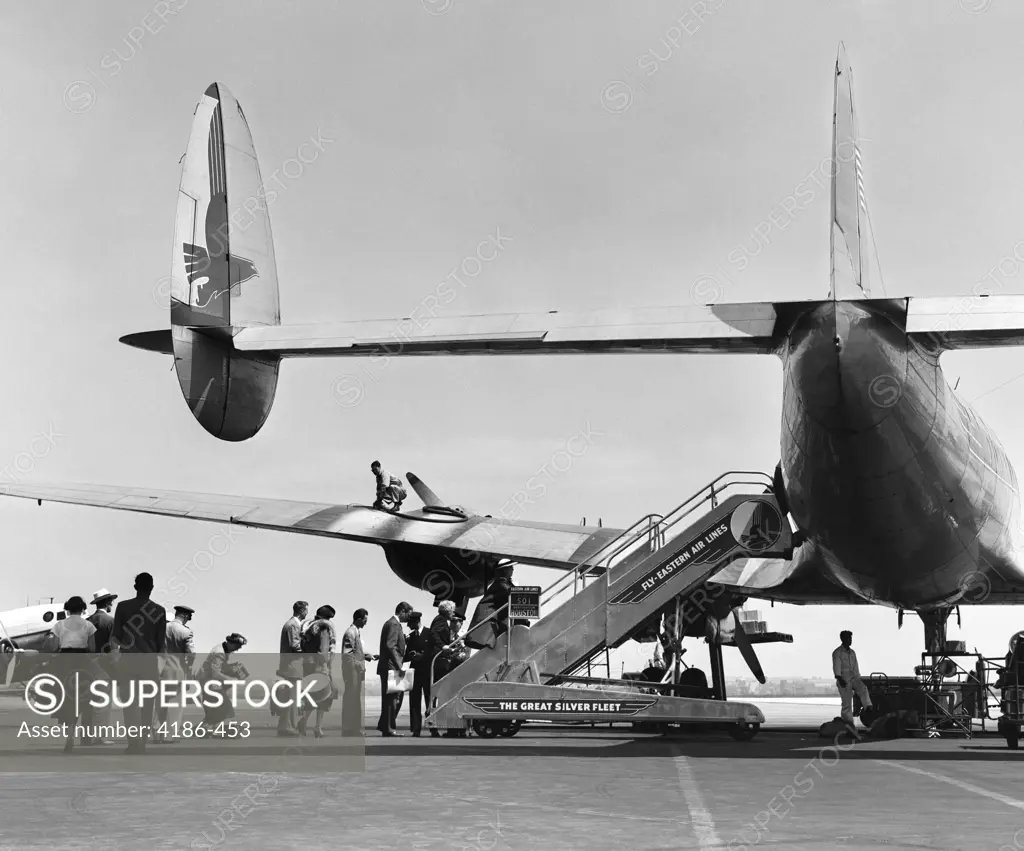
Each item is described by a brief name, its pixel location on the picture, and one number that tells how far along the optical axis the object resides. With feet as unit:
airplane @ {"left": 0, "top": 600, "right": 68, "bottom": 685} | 119.75
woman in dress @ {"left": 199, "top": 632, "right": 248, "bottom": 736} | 53.11
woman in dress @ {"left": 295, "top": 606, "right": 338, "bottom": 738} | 49.78
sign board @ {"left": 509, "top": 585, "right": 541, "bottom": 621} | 47.06
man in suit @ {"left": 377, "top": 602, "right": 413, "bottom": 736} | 53.97
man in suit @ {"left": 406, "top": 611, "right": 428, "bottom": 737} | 54.34
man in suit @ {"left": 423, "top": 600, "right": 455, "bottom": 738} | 55.31
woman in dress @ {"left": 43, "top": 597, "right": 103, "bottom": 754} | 41.52
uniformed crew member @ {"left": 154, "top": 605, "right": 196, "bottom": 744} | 45.78
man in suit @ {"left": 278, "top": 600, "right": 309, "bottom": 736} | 51.08
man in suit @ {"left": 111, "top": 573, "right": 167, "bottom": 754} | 39.37
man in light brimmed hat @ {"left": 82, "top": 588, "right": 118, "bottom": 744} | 41.86
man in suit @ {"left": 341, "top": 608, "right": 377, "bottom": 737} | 52.08
